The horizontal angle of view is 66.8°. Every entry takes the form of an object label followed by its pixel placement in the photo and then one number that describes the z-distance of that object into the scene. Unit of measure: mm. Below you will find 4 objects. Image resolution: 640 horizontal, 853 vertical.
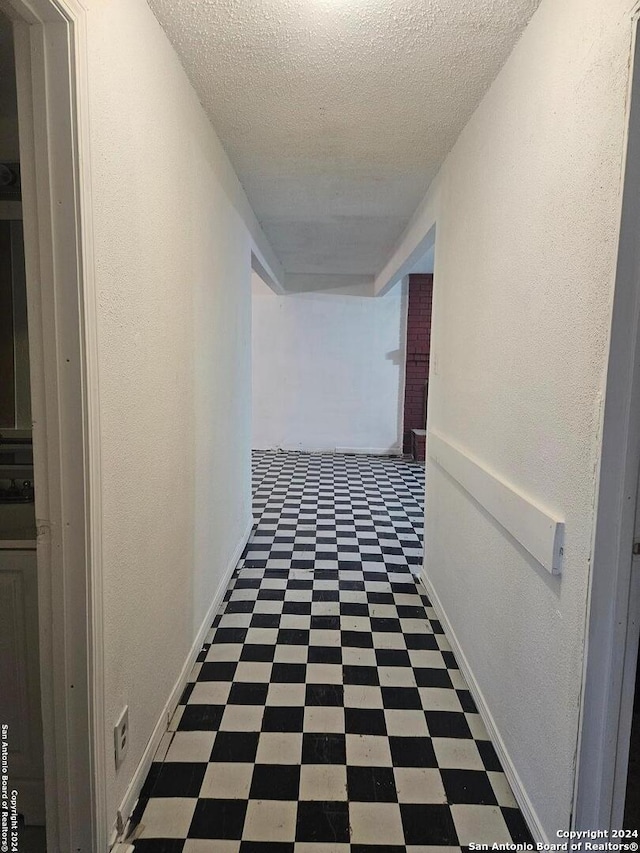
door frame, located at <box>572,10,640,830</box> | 1033
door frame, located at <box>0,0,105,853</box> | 1055
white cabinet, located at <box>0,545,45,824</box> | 1336
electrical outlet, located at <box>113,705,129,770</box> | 1354
